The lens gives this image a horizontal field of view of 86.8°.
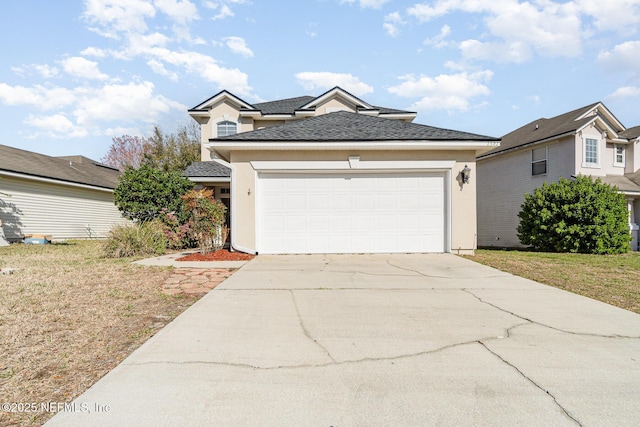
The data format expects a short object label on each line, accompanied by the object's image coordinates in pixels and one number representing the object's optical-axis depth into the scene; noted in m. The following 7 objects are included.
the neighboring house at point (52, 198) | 14.52
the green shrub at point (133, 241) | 9.59
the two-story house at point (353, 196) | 9.49
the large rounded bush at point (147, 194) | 12.45
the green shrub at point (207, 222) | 9.52
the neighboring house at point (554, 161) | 15.84
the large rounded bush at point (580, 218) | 11.91
